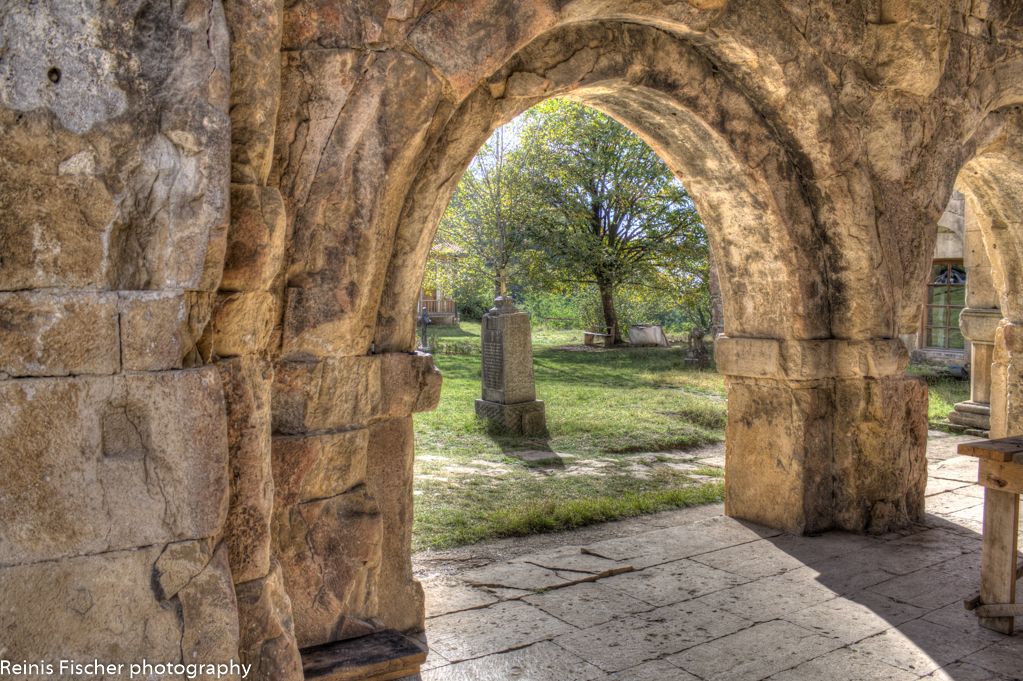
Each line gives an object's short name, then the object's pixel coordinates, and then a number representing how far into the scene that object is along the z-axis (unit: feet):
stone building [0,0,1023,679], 6.54
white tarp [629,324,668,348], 64.03
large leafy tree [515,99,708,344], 58.03
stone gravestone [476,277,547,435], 29.71
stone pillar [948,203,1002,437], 27.78
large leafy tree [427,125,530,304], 58.49
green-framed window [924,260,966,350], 45.62
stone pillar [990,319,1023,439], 22.80
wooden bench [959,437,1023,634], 12.54
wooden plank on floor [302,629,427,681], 9.61
